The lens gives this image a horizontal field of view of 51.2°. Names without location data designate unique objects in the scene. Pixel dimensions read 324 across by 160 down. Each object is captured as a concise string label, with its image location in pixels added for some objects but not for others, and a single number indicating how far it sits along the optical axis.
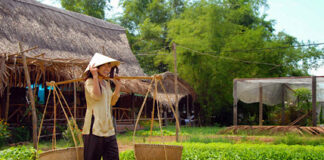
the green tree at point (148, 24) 21.69
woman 3.46
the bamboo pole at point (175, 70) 8.64
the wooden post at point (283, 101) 13.64
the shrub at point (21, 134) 8.83
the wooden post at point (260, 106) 11.94
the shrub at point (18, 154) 4.14
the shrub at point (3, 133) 7.63
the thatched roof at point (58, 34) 10.01
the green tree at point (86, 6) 22.47
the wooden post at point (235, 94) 12.16
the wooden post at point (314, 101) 10.63
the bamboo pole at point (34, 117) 5.72
